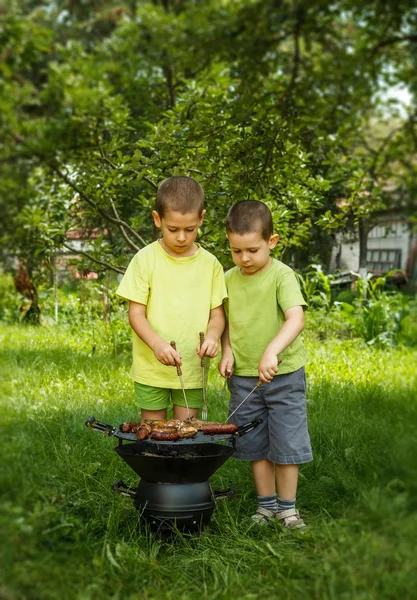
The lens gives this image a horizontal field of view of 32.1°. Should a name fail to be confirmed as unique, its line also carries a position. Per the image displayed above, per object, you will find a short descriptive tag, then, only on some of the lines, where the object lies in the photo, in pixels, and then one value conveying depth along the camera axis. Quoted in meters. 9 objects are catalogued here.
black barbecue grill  2.58
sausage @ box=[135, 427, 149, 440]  2.51
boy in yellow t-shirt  2.85
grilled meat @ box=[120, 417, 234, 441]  2.50
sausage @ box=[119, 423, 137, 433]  2.65
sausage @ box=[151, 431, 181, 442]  2.49
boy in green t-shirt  2.81
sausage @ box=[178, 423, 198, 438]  2.51
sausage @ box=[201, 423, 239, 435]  2.57
